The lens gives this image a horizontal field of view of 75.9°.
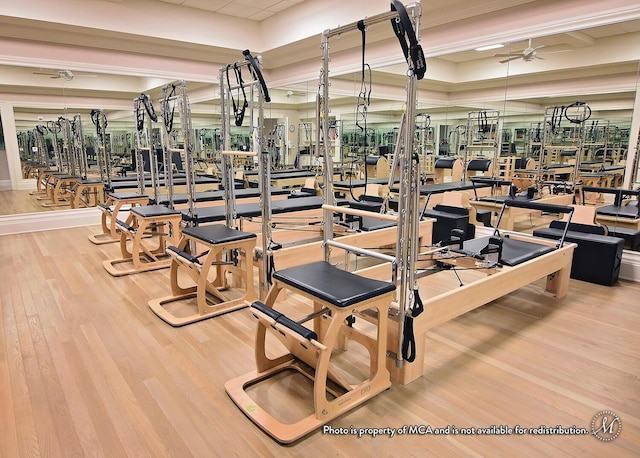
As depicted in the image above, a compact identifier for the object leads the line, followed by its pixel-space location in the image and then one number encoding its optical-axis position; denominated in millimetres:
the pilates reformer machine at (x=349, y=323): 1730
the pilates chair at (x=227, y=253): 2842
